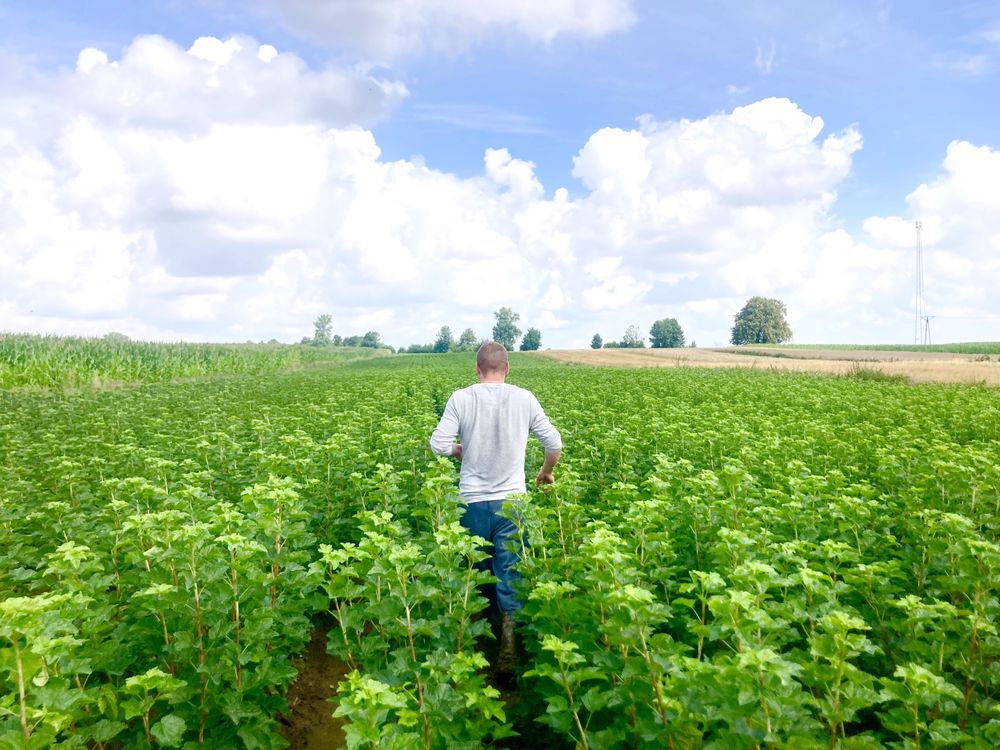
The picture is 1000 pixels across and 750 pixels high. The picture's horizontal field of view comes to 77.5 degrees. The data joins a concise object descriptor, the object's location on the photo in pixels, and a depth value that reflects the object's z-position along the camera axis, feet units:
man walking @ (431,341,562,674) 20.49
